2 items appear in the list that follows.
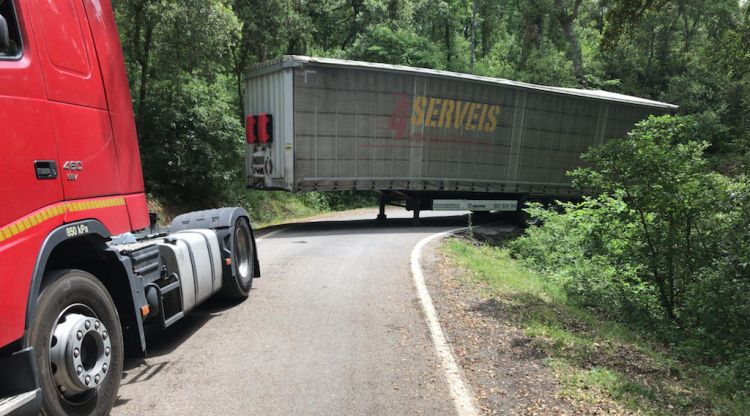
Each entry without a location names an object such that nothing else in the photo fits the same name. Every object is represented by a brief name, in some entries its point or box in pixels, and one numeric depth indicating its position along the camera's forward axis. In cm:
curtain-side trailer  1526
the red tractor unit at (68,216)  297
